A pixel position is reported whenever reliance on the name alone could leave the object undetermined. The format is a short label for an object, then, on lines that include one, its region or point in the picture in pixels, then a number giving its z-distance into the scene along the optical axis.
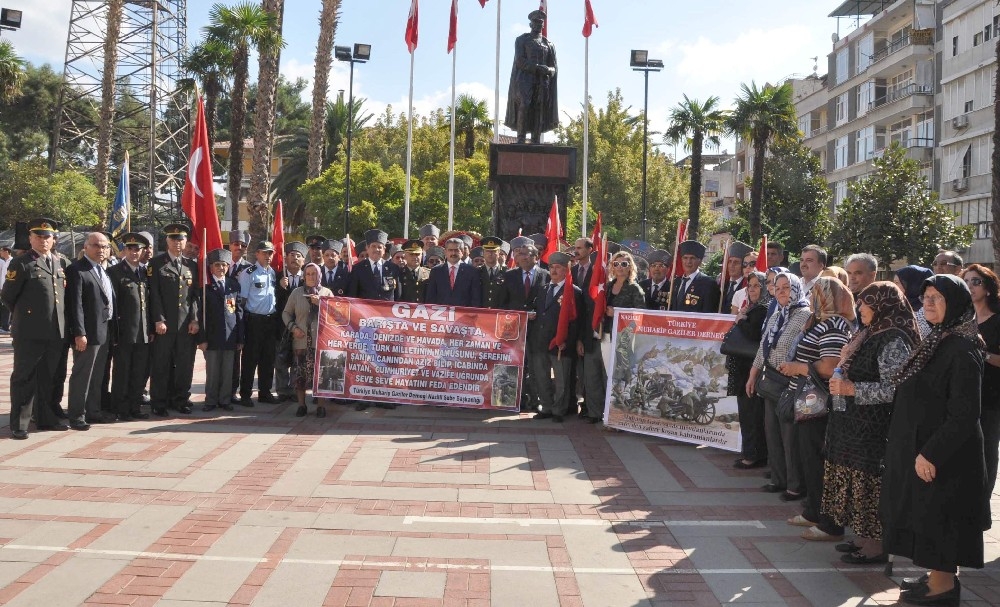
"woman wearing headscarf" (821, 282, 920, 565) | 5.02
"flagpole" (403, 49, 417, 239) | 22.27
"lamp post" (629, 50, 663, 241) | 31.67
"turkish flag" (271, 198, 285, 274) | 12.44
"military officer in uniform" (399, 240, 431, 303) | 11.38
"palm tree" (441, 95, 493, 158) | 49.38
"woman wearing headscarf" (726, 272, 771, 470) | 8.04
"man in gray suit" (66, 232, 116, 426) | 8.95
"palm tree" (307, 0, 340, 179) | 29.82
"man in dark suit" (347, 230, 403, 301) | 11.09
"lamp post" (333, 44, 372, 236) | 29.00
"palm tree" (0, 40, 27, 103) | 31.48
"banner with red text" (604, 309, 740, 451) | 8.86
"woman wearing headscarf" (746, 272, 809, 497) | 6.56
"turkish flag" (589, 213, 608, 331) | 9.93
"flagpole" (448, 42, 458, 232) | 21.55
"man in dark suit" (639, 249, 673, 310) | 10.38
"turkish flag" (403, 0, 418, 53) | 23.33
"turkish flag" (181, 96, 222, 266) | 10.41
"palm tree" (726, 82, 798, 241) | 40.94
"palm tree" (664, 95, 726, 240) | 41.84
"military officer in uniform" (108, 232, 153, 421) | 9.63
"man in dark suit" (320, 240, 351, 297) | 11.32
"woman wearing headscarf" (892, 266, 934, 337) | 6.48
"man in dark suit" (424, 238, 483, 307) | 10.83
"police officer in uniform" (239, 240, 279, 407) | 10.92
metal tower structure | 42.88
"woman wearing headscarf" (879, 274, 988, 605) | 4.52
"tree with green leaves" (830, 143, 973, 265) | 31.30
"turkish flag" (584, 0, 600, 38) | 23.12
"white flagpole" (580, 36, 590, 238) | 23.72
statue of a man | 16.86
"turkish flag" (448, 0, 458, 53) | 23.91
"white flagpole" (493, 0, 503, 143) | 22.59
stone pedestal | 15.69
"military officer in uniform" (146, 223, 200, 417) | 10.03
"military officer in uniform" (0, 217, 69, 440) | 8.62
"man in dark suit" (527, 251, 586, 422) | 10.23
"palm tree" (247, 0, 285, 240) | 23.73
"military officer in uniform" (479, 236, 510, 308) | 10.83
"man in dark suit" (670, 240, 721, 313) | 9.62
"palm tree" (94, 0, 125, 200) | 32.84
